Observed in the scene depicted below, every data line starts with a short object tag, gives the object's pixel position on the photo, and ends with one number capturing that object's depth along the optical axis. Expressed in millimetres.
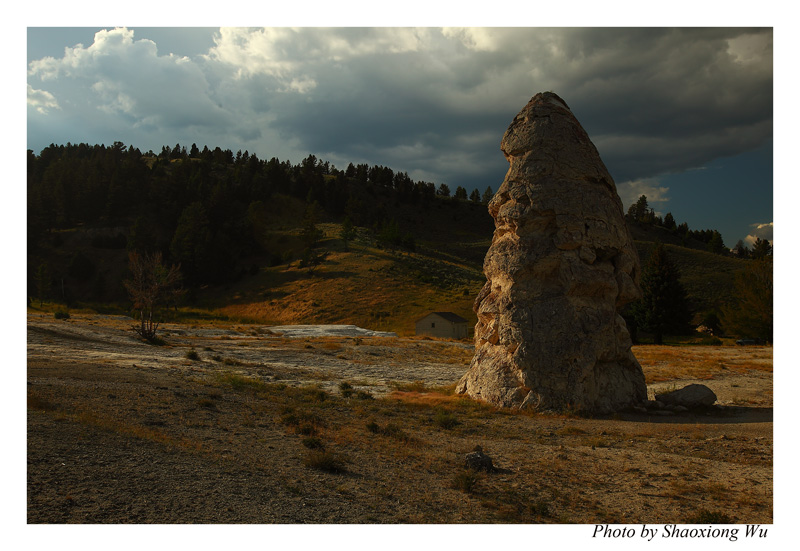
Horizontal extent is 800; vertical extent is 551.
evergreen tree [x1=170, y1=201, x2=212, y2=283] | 76062
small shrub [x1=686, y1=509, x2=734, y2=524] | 6691
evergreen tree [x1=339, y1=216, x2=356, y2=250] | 85812
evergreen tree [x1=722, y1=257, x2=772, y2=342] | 44406
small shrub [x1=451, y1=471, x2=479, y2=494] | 7655
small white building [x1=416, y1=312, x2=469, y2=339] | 50250
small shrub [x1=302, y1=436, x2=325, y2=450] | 9688
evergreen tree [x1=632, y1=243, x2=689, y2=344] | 52625
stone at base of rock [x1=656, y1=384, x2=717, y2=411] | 15234
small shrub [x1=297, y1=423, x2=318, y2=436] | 10906
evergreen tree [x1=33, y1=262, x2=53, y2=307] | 63781
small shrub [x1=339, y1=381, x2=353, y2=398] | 16656
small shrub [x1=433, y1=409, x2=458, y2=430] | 12539
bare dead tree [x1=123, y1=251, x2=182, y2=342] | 32631
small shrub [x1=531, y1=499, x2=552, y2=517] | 6957
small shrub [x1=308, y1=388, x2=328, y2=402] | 15382
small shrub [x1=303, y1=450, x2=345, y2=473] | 8391
